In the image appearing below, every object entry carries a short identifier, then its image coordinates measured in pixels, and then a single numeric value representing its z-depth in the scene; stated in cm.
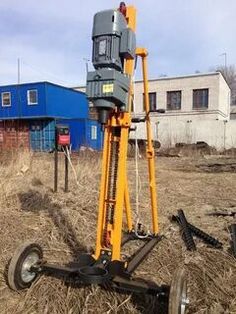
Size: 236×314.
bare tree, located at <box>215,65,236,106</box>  4818
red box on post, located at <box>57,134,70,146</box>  521
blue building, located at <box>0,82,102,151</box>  1770
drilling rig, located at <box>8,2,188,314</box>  213
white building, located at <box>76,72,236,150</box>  2110
